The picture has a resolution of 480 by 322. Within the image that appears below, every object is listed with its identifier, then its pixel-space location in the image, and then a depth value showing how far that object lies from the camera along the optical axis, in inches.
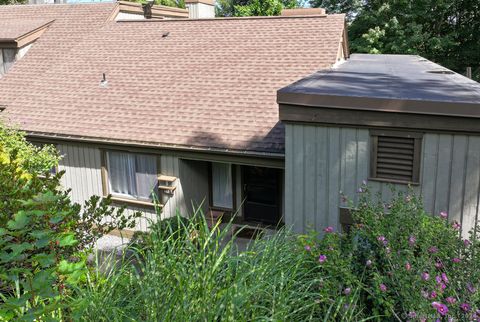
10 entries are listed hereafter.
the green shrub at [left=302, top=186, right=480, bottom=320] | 185.0
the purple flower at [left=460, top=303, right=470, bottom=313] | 183.5
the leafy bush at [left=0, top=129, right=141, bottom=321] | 133.8
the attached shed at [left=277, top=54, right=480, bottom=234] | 285.0
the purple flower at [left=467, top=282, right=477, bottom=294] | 188.5
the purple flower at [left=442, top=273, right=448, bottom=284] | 191.1
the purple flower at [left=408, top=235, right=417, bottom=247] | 209.2
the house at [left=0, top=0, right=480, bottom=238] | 296.4
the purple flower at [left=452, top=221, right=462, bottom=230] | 243.8
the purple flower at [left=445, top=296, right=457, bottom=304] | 183.3
